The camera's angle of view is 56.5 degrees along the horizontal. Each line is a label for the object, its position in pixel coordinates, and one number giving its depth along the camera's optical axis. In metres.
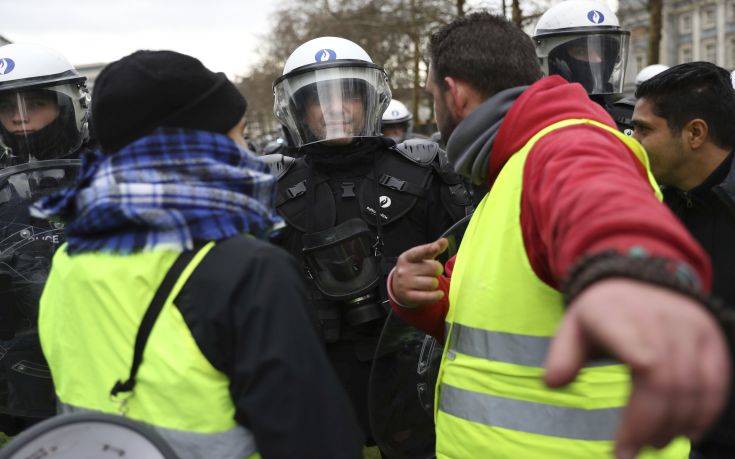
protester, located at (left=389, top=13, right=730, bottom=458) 0.70
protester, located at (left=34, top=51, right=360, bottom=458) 1.30
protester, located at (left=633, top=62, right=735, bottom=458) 2.30
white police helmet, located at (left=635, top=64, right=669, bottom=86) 7.24
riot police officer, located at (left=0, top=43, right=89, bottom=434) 2.58
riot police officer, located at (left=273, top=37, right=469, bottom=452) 2.81
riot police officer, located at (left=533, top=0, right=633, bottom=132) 4.04
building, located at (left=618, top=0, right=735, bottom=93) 52.78
